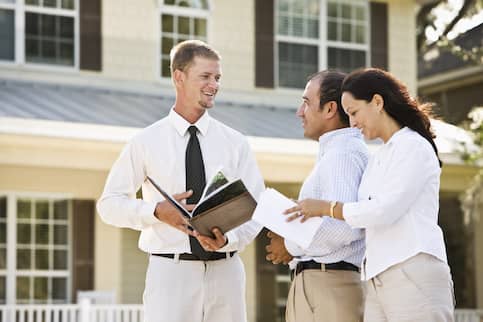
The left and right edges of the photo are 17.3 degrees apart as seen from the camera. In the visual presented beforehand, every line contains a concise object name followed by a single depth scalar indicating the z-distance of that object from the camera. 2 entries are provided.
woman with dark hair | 6.46
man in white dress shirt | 7.45
